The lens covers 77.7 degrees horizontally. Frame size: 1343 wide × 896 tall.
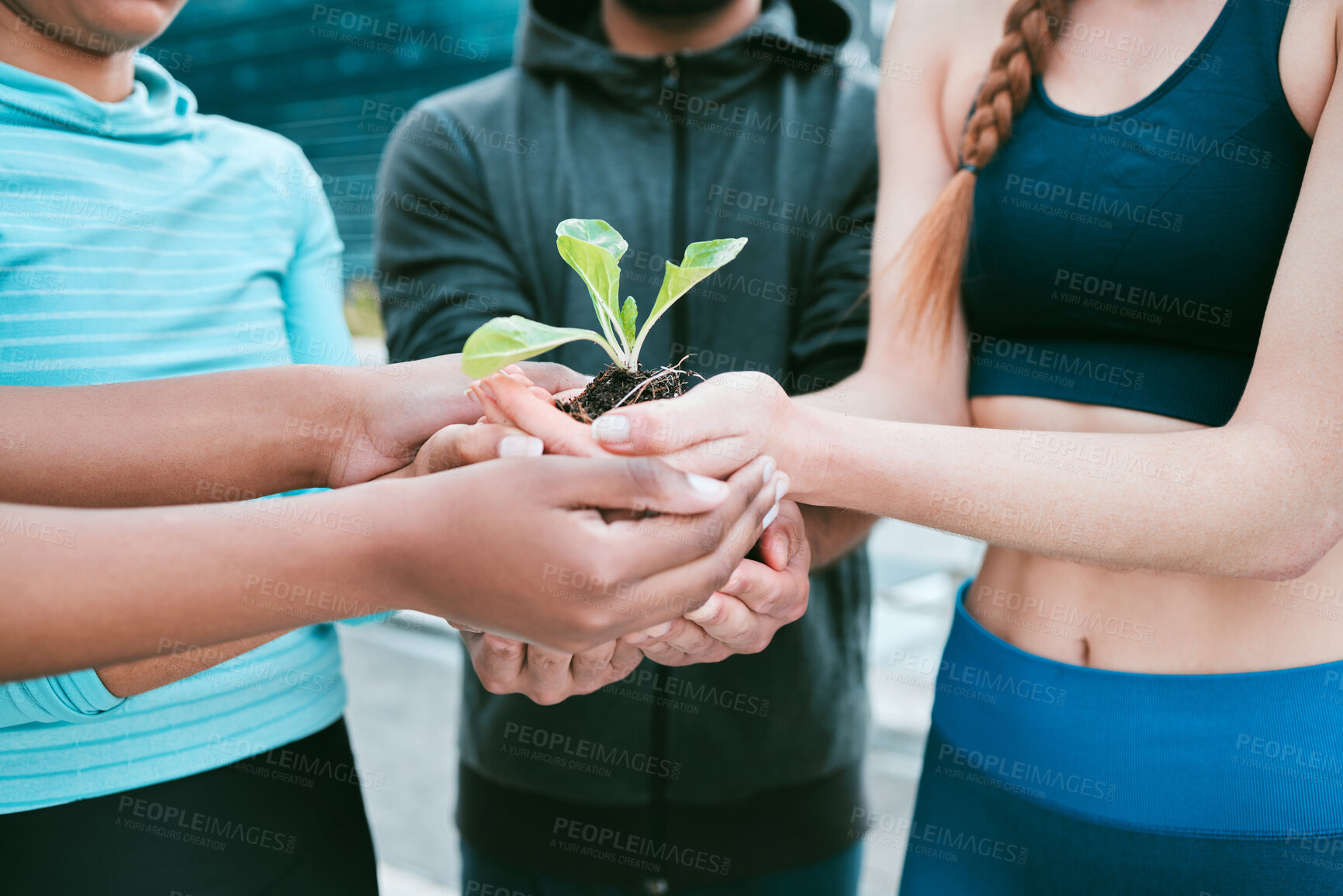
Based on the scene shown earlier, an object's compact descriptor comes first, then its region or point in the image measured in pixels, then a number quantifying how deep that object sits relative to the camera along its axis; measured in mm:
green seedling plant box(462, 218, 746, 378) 984
